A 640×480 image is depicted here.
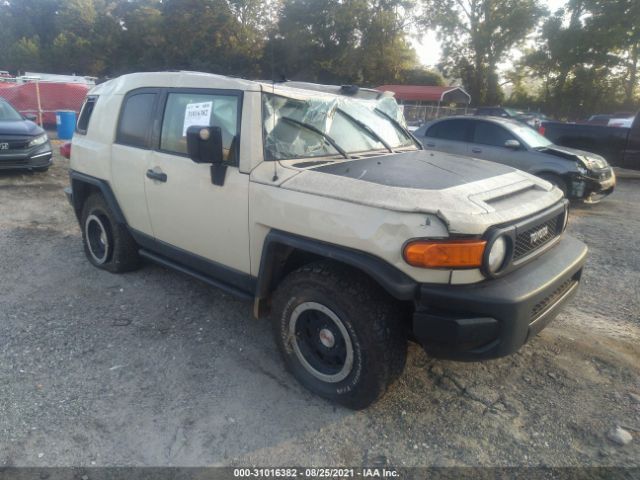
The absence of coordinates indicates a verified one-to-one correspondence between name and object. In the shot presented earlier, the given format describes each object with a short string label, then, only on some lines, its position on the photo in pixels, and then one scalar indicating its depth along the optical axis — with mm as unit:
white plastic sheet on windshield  3107
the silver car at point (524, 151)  8008
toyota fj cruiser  2352
